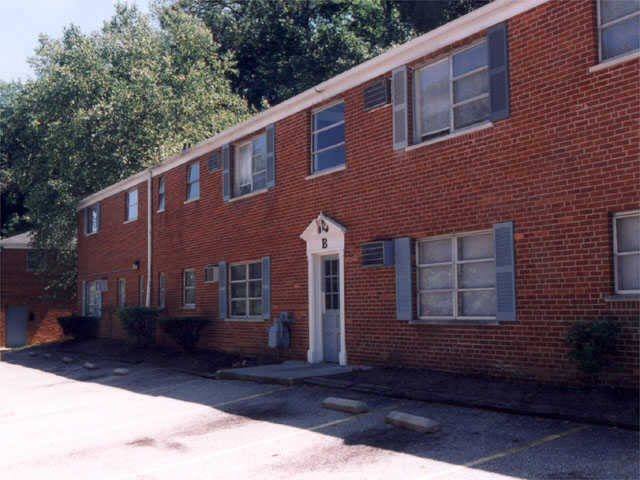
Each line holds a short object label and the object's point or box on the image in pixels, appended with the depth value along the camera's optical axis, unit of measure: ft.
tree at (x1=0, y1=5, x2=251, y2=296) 95.35
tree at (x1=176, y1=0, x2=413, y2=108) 112.88
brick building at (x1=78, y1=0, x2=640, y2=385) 29.22
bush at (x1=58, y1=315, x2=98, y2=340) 88.79
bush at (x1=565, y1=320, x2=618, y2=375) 27.32
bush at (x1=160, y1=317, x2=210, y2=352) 60.23
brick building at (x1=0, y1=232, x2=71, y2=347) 115.75
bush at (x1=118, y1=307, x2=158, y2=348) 68.13
